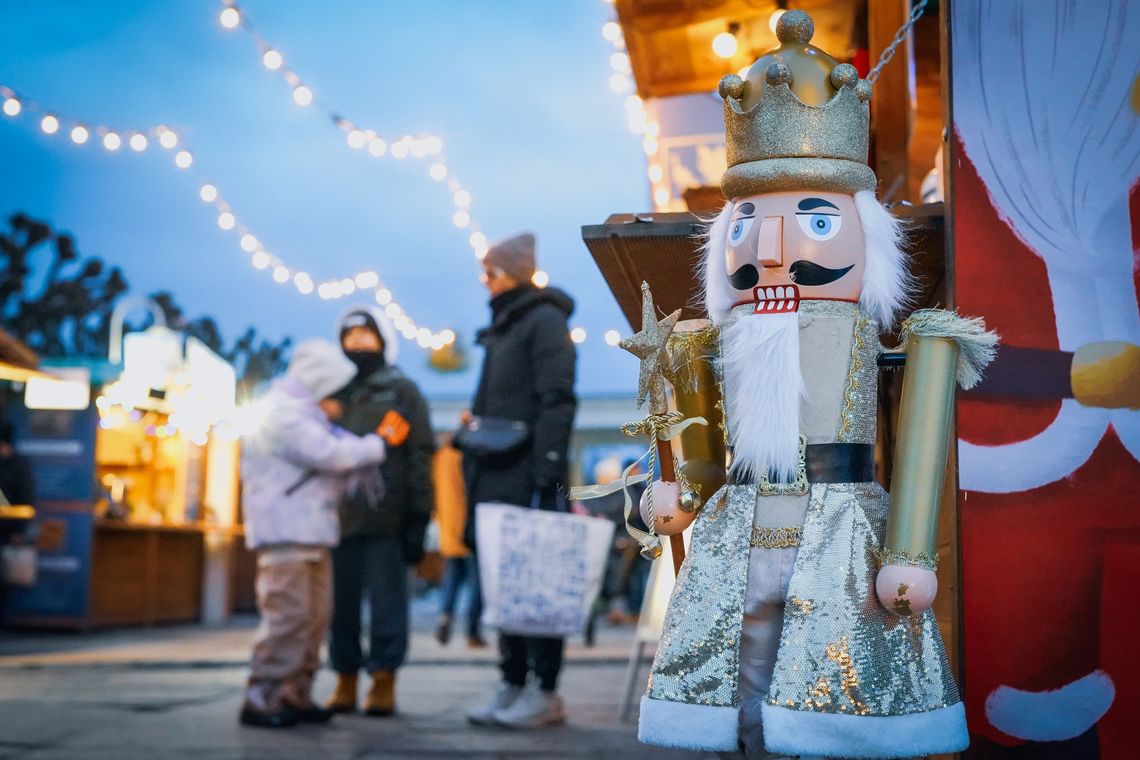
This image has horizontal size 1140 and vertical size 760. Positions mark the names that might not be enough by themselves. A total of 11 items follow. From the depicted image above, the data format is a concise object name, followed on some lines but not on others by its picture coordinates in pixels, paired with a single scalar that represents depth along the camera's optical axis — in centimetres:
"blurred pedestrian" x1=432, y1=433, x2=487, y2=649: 843
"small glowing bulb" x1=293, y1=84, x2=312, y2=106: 643
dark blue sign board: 969
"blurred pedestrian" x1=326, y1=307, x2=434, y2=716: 481
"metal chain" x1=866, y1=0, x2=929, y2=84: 247
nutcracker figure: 208
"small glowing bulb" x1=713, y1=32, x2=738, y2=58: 582
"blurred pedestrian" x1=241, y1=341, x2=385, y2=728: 452
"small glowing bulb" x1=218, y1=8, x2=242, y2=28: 573
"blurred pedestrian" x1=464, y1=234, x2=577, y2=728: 444
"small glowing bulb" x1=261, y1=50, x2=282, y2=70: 610
